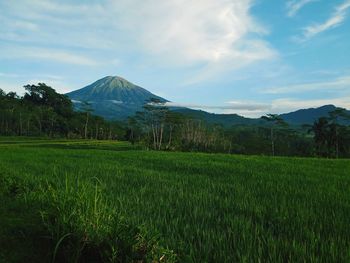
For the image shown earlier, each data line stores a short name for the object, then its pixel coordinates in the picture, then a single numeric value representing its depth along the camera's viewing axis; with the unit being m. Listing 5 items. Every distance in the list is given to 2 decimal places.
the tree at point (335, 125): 60.66
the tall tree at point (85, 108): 98.19
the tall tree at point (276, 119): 75.38
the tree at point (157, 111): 86.94
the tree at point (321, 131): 61.59
